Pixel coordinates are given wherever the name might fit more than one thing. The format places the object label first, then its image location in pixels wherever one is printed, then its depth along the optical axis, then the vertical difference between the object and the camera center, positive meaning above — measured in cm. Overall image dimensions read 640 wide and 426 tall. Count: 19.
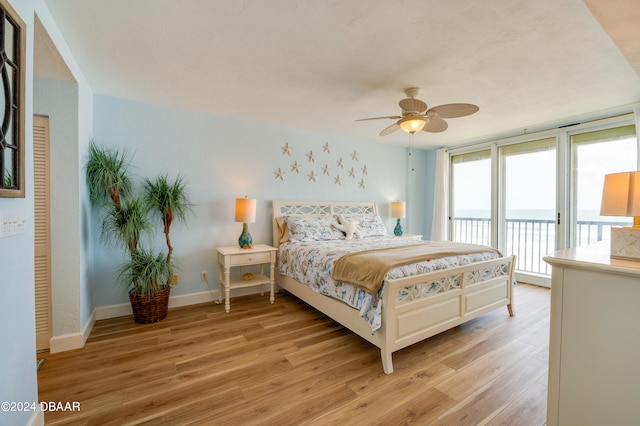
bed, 203 -85
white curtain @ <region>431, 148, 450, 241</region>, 521 +31
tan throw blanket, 210 -43
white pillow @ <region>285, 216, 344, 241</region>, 361 -27
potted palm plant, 257 -11
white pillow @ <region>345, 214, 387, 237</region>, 413 -24
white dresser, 107 -57
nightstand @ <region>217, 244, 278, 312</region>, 312 -65
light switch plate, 114 -7
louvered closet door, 218 -23
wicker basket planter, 271 -102
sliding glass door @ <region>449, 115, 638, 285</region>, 355 +34
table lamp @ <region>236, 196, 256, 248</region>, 331 -6
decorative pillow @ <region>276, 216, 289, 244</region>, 371 -29
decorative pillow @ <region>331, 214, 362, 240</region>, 382 -27
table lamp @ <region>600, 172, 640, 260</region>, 122 +2
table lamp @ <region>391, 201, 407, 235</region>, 490 -2
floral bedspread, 212 -55
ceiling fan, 233 +90
